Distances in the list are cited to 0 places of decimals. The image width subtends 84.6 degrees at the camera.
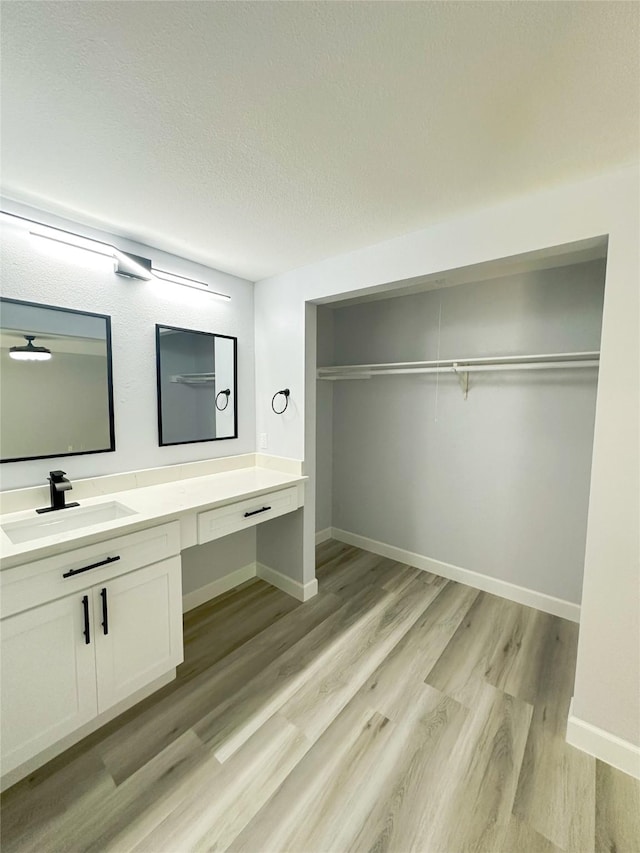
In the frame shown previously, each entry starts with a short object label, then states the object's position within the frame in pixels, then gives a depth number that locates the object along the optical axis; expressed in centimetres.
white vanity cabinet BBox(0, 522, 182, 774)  130
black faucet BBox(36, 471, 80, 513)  173
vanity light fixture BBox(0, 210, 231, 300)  169
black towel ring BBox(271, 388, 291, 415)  257
